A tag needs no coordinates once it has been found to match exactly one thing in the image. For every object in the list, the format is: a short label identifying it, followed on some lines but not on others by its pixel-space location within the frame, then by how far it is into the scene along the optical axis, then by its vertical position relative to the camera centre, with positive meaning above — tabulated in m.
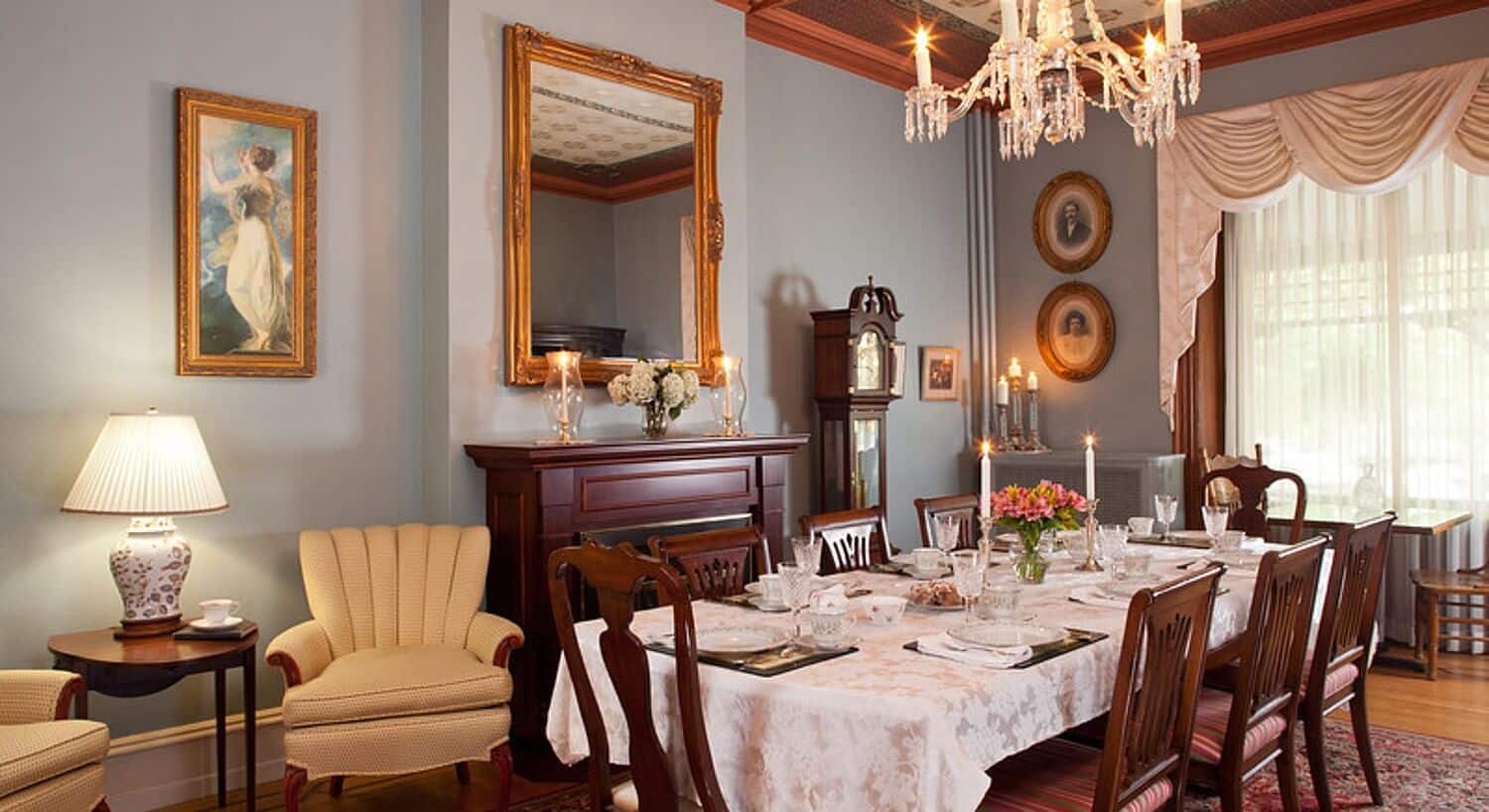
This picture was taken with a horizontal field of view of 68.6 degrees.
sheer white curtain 5.57 +0.36
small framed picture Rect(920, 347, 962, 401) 6.69 +0.25
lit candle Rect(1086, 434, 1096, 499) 3.23 -0.16
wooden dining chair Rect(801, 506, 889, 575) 3.75 -0.44
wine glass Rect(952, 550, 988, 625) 2.55 -0.38
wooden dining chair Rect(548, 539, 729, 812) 2.12 -0.54
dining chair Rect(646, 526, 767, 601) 3.23 -0.44
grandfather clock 5.75 +0.12
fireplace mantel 4.01 -0.35
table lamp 3.34 -0.23
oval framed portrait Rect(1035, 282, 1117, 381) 6.71 +0.50
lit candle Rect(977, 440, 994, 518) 2.85 -0.22
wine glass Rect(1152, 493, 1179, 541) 3.83 -0.35
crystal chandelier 3.23 +1.04
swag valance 5.40 +1.37
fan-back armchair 3.22 -0.79
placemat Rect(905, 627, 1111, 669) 2.33 -0.52
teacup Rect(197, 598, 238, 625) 3.44 -0.61
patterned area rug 3.51 -1.26
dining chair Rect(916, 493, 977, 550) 4.11 -0.39
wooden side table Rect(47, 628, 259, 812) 3.13 -0.70
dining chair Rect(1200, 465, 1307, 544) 4.46 -0.36
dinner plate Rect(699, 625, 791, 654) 2.44 -0.51
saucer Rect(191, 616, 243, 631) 3.41 -0.65
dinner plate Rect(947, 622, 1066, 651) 2.41 -0.51
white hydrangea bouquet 4.49 +0.10
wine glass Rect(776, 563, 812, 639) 2.55 -0.41
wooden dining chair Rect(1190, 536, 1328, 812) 2.63 -0.74
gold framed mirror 4.43 +0.90
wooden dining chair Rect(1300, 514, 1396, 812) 3.11 -0.70
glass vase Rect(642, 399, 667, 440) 4.55 -0.02
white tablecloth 1.99 -0.61
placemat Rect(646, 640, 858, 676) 2.27 -0.52
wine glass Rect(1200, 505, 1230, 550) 3.78 -0.38
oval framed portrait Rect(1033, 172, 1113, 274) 6.73 +1.19
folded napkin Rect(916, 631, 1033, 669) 2.29 -0.52
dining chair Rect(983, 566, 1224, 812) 2.14 -0.69
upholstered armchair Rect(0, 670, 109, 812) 2.63 -0.82
